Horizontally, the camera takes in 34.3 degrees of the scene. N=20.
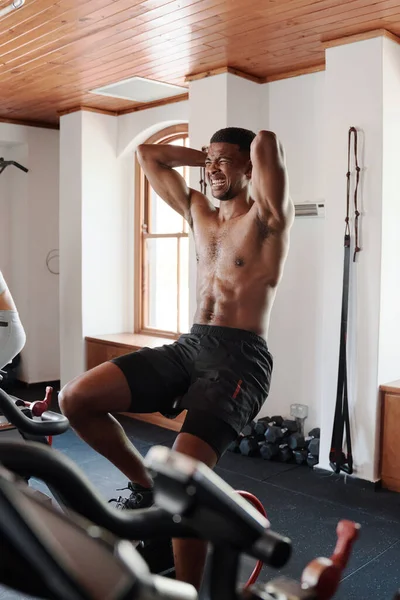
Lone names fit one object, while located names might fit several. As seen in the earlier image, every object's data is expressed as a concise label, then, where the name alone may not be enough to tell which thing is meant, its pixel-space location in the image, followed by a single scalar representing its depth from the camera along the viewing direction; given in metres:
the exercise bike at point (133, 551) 0.58
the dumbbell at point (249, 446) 4.47
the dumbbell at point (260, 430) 4.51
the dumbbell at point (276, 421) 4.60
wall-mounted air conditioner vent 4.42
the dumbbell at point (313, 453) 4.20
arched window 5.70
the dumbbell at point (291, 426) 4.49
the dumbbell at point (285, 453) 4.34
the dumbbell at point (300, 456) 4.27
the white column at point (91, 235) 5.89
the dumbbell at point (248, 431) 4.54
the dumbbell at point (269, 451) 4.37
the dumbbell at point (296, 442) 4.33
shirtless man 2.13
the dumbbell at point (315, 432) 4.34
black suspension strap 3.83
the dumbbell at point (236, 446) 4.57
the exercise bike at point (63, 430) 1.90
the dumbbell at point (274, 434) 4.41
